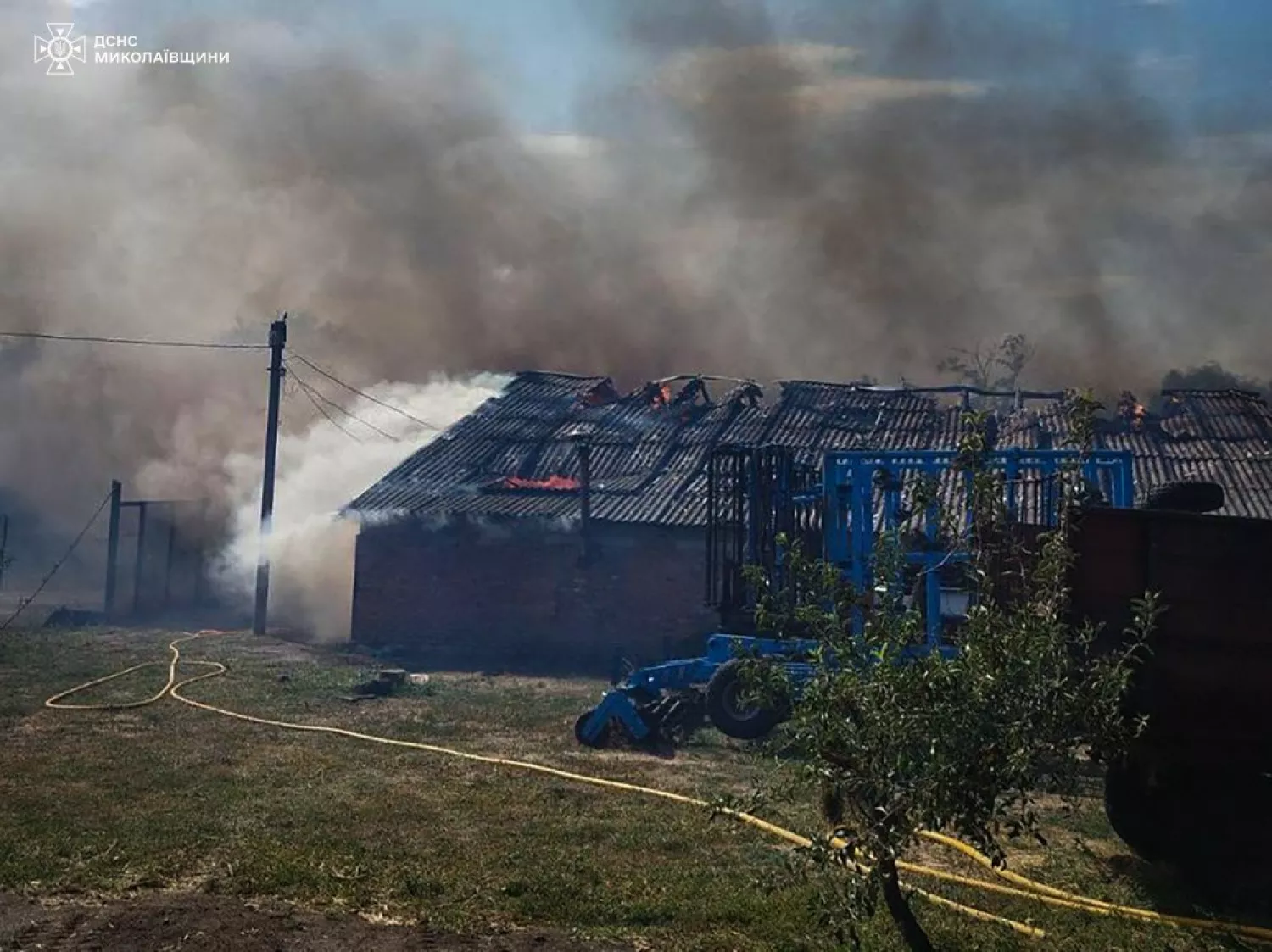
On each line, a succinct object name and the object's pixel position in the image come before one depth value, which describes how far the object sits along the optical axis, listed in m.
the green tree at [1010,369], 49.81
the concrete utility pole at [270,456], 23.39
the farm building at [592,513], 22.38
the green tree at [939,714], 4.72
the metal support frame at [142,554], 26.66
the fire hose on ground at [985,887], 6.38
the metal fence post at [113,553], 26.45
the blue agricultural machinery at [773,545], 12.14
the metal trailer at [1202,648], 6.79
